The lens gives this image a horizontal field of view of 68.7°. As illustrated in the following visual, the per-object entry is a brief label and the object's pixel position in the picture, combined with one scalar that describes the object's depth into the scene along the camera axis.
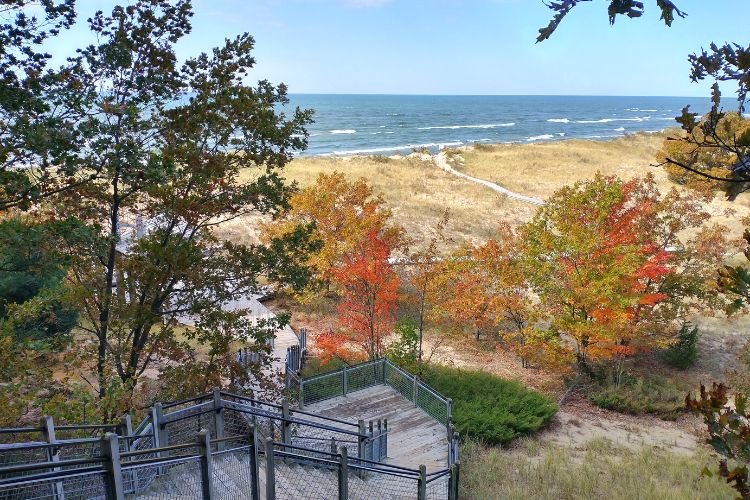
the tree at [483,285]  23.02
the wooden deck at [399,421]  13.54
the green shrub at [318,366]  20.98
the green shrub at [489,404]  16.61
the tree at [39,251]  8.72
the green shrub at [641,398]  20.45
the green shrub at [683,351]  25.34
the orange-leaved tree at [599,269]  19.39
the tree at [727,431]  3.72
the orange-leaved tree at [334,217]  22.86
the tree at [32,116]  7.66
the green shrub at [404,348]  19.66
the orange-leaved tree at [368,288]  20.22
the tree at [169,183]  9.97
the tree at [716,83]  2.99
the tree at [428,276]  22.50
